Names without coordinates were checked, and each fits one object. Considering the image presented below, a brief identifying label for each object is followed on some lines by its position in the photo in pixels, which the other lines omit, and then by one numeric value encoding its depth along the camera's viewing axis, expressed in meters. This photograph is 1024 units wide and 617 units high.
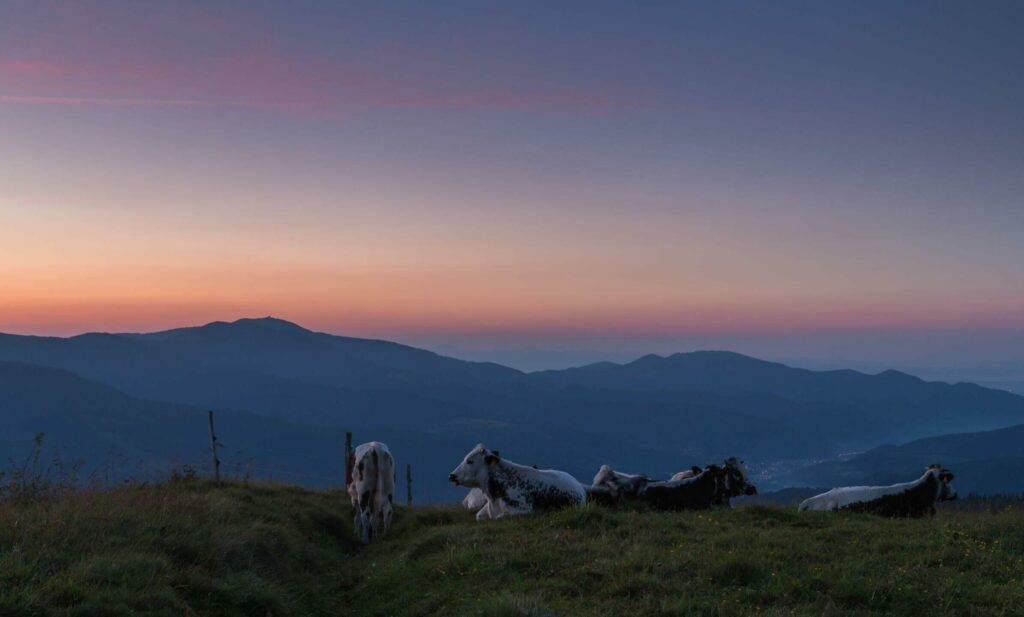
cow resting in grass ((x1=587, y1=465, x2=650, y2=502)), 19.25
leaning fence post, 18.27
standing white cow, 17.86
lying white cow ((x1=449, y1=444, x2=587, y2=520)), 17.55
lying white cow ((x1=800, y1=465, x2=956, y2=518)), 17.95
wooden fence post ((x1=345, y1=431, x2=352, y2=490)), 19.80
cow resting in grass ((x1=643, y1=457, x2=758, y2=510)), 19.02
